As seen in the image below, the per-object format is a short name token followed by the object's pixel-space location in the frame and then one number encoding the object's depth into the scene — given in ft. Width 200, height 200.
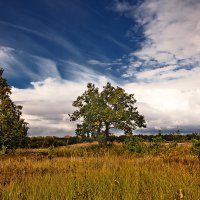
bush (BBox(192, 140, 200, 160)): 31.82
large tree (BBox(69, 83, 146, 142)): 63.91
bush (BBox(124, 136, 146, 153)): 39.24
